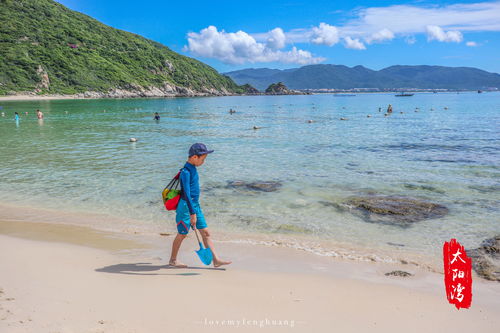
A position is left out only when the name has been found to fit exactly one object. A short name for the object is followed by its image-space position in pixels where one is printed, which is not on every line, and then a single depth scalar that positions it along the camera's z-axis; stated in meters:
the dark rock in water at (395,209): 10.10
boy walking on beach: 6.05
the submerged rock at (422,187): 13.34
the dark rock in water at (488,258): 6.73
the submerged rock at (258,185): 13.53
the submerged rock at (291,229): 9.35
